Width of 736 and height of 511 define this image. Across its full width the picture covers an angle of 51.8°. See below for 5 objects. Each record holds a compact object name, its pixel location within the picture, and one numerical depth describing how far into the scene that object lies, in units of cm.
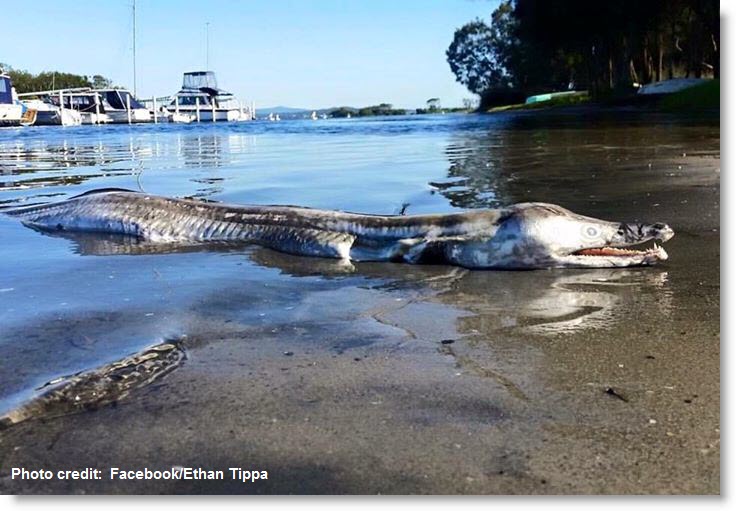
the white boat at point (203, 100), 8913
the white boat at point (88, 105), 7850
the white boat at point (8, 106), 5700
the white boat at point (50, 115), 6712
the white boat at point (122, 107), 8046
